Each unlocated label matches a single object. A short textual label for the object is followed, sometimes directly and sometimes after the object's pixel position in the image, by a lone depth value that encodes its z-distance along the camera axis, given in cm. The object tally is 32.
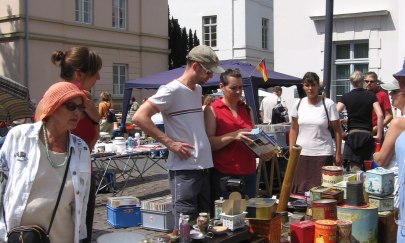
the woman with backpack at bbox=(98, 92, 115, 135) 1267
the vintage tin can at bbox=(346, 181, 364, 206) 355
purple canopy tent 968
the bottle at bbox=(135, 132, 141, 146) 894
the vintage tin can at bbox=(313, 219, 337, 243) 319
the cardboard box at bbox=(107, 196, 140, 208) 584
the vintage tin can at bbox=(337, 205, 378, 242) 348
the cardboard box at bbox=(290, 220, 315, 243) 328
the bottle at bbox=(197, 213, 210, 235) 295
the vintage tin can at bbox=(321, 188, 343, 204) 360
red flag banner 859
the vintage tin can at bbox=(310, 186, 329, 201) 369
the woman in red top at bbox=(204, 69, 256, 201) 387
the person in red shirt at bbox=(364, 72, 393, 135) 691
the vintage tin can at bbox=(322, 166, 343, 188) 402
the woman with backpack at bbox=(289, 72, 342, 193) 519
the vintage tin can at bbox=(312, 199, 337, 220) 337
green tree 2725
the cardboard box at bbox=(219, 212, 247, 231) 303
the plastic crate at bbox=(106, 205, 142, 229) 579
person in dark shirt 643
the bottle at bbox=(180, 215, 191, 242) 281
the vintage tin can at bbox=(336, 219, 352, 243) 324
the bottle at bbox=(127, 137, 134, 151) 851
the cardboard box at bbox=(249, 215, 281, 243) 319
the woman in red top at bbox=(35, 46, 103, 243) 297
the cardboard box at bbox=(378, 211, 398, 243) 363
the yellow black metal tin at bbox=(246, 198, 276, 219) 315
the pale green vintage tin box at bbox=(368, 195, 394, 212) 375
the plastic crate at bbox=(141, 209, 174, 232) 398
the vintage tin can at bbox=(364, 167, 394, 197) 371
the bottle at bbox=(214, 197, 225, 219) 325
